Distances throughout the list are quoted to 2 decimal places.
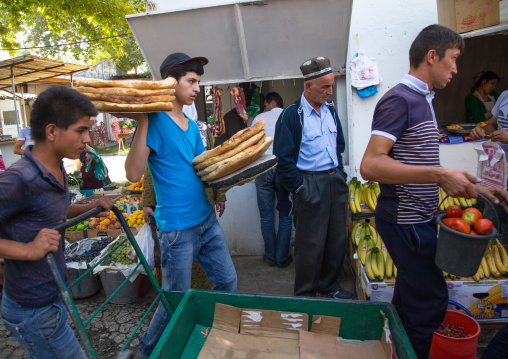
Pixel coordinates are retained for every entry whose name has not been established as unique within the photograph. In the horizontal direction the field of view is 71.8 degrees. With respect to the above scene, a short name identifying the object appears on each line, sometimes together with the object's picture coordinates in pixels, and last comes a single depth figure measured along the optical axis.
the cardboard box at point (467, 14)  3.94
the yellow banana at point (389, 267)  3.14
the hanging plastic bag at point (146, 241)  3.51
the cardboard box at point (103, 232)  4.57
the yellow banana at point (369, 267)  3.13
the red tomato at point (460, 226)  1.80
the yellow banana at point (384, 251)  3.35
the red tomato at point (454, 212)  2.01
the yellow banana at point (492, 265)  3.05
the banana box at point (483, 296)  2.95
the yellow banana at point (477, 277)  2.98
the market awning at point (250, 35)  4.34
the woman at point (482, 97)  6.07
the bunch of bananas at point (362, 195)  4.04
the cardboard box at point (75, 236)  4.65
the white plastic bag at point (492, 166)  2.91
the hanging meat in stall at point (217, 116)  5.25
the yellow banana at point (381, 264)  3.14
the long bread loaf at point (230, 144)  2.31
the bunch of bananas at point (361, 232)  3.84
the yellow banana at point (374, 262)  3.14
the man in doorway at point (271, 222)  4.62
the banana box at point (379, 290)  3.03
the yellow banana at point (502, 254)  3.19
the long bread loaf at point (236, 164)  2.23
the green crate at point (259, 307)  2.06
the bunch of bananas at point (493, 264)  3.03
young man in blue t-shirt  2.35
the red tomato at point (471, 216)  1.88
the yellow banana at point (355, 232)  3.91
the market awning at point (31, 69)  8.70
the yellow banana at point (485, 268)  3.02
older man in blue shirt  3.31
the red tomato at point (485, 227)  1.79
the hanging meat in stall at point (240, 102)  5.16
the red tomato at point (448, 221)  1.86
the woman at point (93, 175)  6.29
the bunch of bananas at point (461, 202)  4.07
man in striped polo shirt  2.00
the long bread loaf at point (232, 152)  2.30
